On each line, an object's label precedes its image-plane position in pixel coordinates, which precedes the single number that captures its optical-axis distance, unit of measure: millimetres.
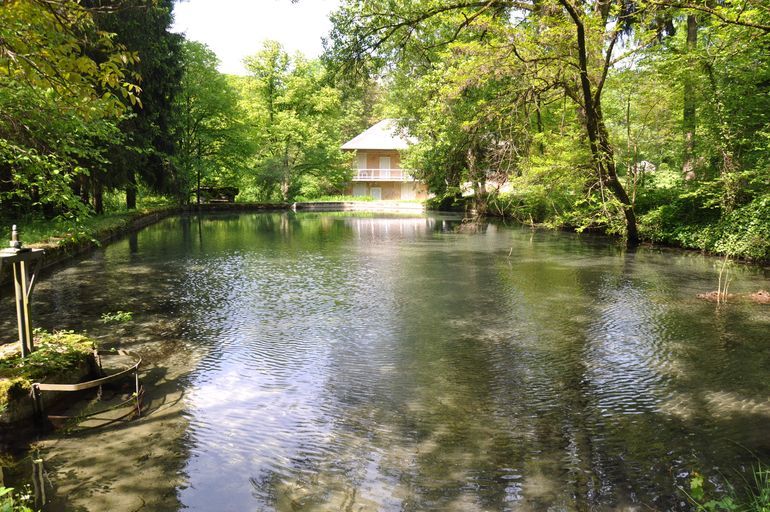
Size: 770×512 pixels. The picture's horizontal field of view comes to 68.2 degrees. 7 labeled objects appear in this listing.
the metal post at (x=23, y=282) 4910
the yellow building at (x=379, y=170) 52531
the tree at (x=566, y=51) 9633
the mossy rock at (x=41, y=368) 4645
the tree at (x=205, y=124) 35562
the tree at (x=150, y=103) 19672
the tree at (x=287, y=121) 43875
